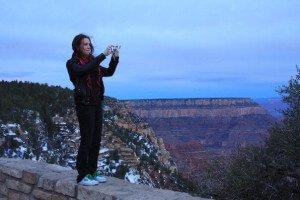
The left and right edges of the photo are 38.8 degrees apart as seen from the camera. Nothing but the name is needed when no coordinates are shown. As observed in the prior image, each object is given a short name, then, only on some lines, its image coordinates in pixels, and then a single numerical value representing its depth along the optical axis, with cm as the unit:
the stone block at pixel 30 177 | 539
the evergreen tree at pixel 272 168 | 716
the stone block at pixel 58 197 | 496
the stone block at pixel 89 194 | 447
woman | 429
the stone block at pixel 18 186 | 550
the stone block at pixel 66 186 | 483
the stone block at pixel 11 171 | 566
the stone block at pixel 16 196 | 551
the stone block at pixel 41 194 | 516
